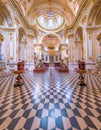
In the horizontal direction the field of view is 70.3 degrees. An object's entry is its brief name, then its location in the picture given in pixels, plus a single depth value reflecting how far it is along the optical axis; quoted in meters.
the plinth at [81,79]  3.95
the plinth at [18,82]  3.99
